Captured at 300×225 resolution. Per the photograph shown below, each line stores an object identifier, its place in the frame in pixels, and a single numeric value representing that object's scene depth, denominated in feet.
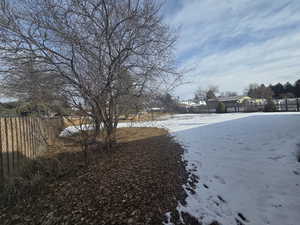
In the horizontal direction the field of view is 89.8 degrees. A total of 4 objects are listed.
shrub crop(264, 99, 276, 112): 53.16
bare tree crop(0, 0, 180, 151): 11.24
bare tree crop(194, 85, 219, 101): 146.61
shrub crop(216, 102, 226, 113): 71.05
